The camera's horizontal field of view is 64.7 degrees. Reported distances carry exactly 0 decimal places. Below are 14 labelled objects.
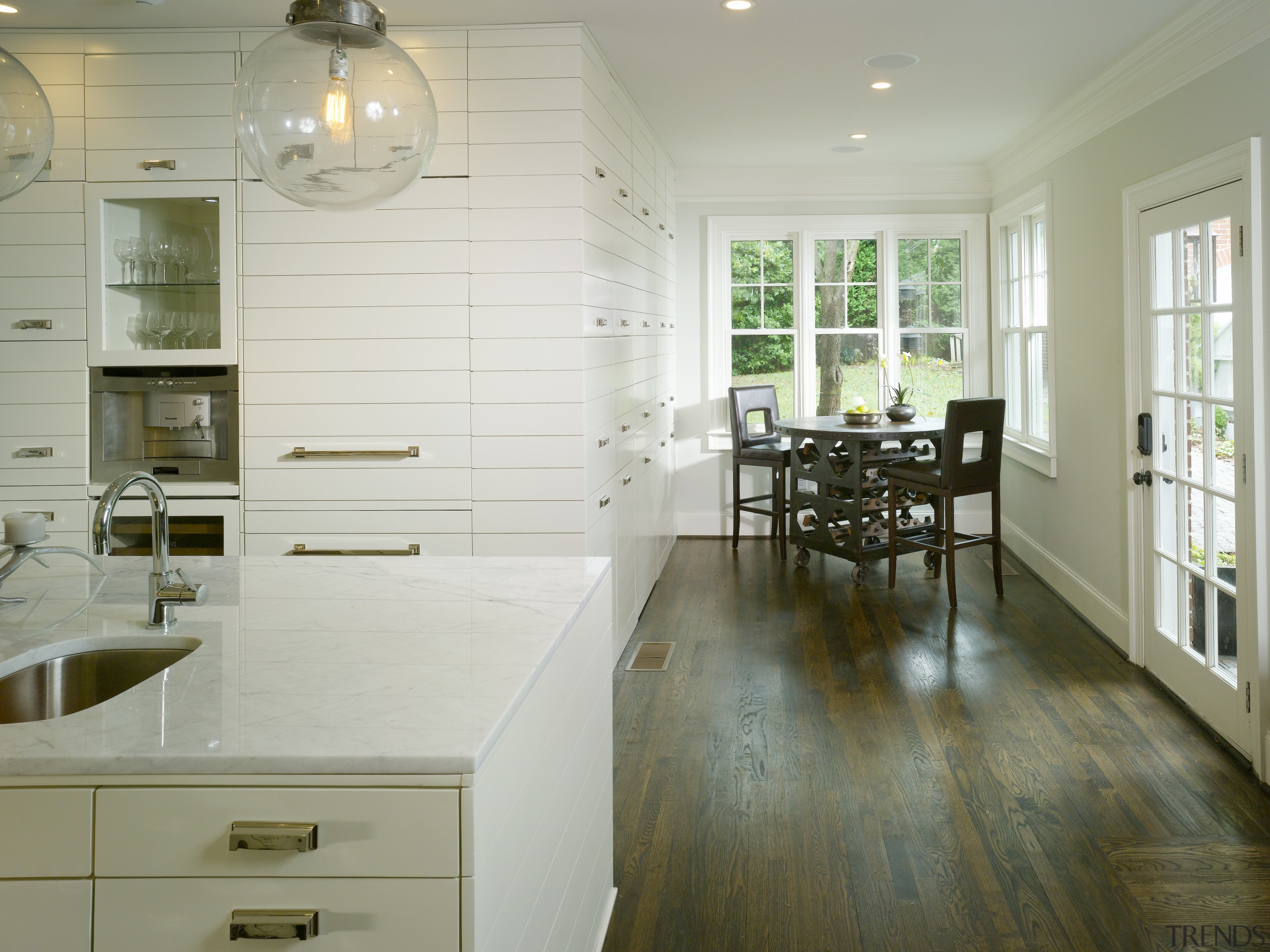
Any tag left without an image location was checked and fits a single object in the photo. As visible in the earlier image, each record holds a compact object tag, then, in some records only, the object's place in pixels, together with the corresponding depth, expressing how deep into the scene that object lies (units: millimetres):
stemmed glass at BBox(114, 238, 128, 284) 3709
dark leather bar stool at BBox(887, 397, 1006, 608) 5148
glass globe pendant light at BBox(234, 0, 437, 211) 1355
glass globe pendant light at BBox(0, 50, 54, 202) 1416
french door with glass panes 3232
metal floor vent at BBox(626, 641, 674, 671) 4285
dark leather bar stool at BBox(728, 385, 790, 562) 6469
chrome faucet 1748
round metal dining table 5664
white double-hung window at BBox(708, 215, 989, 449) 7082
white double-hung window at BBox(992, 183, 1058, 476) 5645
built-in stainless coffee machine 3736
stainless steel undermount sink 1679
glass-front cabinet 3672
